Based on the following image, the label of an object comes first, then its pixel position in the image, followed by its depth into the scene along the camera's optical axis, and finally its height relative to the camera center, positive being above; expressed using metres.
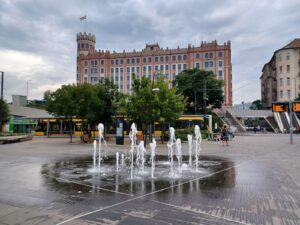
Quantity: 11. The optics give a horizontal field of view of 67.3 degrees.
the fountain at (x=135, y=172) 6.35 -1.81
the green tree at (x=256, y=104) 95.47 +8.56
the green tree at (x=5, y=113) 34.64 +1.40
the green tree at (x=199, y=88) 49.07 +7.65
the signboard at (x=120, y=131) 20.10 -0.76
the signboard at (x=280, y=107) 22.64 +1.72
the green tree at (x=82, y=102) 21.35 +1.93
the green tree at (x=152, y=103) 18.98 +1.69
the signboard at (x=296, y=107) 22.37 +1.69
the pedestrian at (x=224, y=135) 18.90 -1.00
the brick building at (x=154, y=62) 77.76 +22.67
